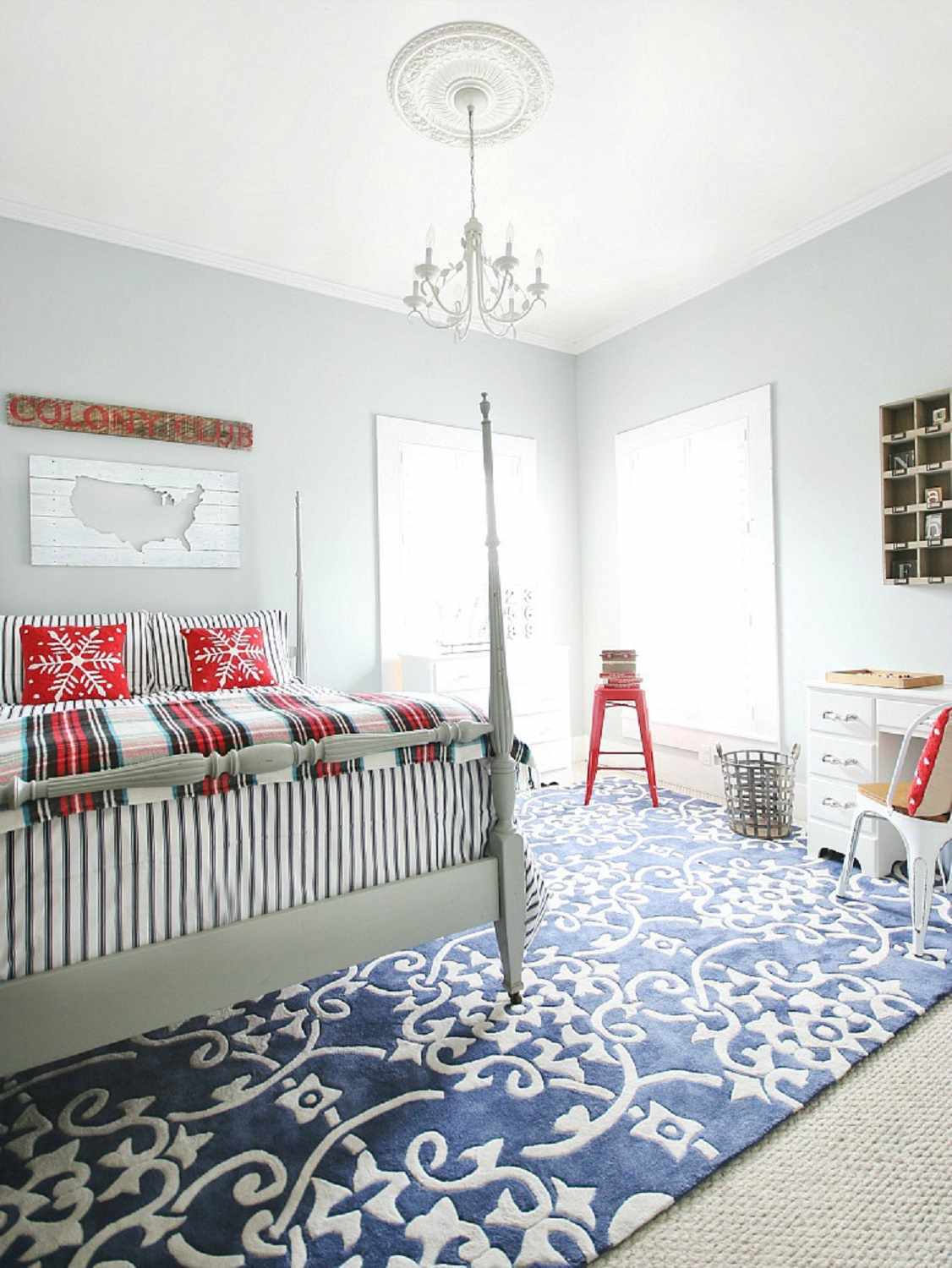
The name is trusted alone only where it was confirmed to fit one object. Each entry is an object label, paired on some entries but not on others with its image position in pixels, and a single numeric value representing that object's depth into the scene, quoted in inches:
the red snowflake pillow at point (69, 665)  115.6
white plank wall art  133.0
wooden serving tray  112.7
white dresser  156.3
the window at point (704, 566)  152.3
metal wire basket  130.6
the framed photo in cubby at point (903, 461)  126.1
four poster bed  55.9
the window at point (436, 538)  168.9
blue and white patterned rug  50.9
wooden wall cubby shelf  121.2
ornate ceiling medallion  90.5
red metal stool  153.6
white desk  110.8
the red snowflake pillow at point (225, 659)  128.3
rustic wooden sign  130.4
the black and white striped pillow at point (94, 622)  117.2
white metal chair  86.7
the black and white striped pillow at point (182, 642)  129.4
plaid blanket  57.9
